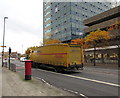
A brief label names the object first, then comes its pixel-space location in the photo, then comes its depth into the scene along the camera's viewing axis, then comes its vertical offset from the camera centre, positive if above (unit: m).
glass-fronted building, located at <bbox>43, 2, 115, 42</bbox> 62.06 +20.20
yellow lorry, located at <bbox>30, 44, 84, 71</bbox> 13.78 -0.43
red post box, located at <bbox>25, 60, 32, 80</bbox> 9.66 -1.28
